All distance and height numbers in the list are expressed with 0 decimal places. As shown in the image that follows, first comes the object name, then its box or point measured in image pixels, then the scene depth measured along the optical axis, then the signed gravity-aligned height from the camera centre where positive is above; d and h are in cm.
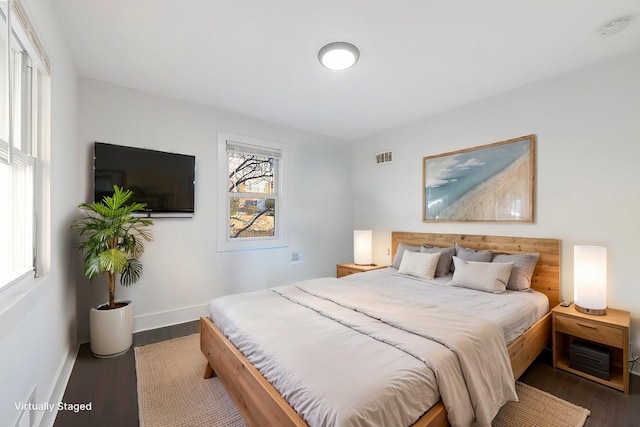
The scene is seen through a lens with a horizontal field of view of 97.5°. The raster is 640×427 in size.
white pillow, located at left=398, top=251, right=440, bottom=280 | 326 -63
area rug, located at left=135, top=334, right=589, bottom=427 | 176 -132
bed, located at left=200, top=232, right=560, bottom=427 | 131 -92
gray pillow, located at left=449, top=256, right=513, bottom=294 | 269 -64
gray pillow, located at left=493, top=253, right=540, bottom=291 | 274 -58
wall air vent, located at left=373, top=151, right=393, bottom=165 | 439 +87
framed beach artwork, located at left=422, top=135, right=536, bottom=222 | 299 +34
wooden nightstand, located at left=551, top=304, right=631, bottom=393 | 208 -97
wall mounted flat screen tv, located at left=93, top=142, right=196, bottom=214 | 287 +39
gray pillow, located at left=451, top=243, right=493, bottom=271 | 308 -48
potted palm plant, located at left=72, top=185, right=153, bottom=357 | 238 -42
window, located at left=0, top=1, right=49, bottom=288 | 137 +44
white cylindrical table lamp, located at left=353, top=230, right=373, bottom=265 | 432 -55
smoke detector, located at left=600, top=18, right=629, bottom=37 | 201 +136
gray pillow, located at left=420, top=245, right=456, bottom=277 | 337 -60
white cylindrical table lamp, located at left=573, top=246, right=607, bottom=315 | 230 -55
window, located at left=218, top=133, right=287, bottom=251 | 370 +25
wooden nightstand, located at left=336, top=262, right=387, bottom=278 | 410 -85
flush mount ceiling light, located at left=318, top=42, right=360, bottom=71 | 228 +132
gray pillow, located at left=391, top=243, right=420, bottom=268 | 374 -54
